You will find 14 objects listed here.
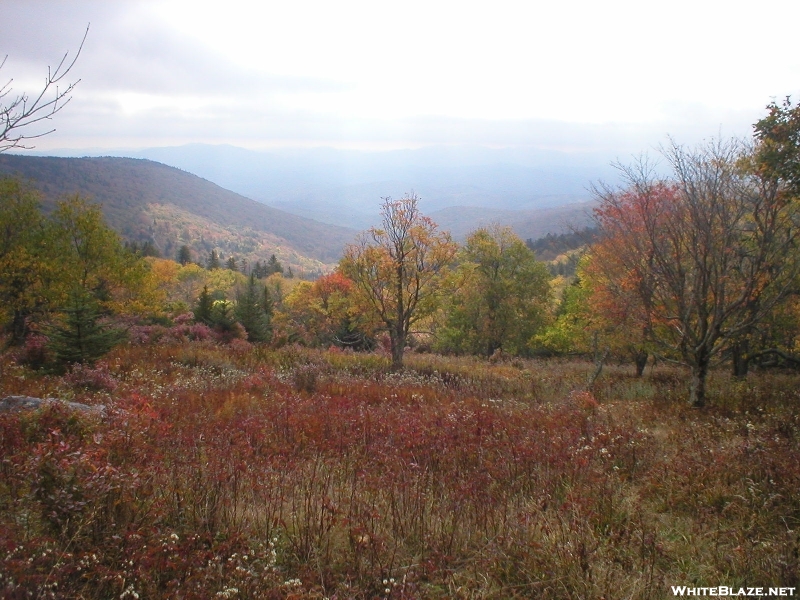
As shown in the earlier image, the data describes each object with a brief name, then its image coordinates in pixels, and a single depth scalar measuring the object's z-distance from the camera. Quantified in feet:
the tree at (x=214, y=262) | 330.95
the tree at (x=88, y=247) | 64.49
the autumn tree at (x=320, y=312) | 109.50
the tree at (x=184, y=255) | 338.34
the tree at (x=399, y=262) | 52.49
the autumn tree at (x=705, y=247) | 26.05
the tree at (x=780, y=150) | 26.20
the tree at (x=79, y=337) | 32.99
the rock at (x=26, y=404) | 18.34
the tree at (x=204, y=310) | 82.07
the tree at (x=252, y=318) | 82.74
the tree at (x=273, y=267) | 321.11
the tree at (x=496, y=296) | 96.12
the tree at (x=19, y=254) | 54.95
